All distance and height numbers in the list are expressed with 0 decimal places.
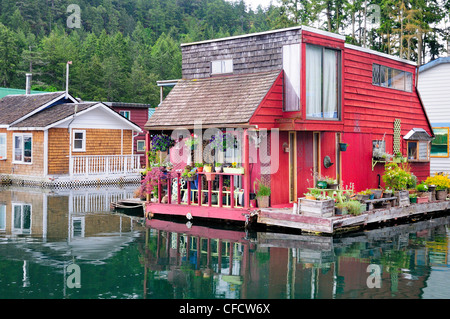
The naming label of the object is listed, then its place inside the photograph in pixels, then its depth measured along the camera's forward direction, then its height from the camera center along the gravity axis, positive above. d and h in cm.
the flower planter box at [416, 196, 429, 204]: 1810 -121
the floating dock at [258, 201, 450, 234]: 1397 -154
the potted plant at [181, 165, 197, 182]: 1589 -37
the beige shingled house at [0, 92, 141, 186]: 2766 +101
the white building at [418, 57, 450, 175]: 2556 +292
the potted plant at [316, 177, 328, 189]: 1532 -59
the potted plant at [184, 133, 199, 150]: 1628 +65
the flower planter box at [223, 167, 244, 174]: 1515 -21
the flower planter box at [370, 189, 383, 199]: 1618 -89
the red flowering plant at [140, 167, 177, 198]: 1681 -53
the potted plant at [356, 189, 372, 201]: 1545 -94
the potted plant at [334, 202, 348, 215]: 1454 -121
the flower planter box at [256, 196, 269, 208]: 1542 -110
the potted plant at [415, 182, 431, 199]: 1852 -91
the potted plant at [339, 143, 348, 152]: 1806 +57
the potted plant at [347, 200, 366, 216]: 1469 -120
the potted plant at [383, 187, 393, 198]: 1687 -93
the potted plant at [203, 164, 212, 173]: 1577 -16
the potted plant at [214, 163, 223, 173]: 1569 -14
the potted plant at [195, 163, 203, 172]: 1605 -11
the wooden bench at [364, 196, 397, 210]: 1605 -118
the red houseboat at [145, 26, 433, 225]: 1584 +146
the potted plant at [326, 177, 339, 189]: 1563 -60
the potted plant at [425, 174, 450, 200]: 1914 -76
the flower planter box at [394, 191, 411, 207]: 1695 -110
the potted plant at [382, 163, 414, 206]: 1770 -52
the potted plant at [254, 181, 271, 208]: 1539 -92
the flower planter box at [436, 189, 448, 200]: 1914 -108
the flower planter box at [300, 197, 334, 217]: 1409 -117
